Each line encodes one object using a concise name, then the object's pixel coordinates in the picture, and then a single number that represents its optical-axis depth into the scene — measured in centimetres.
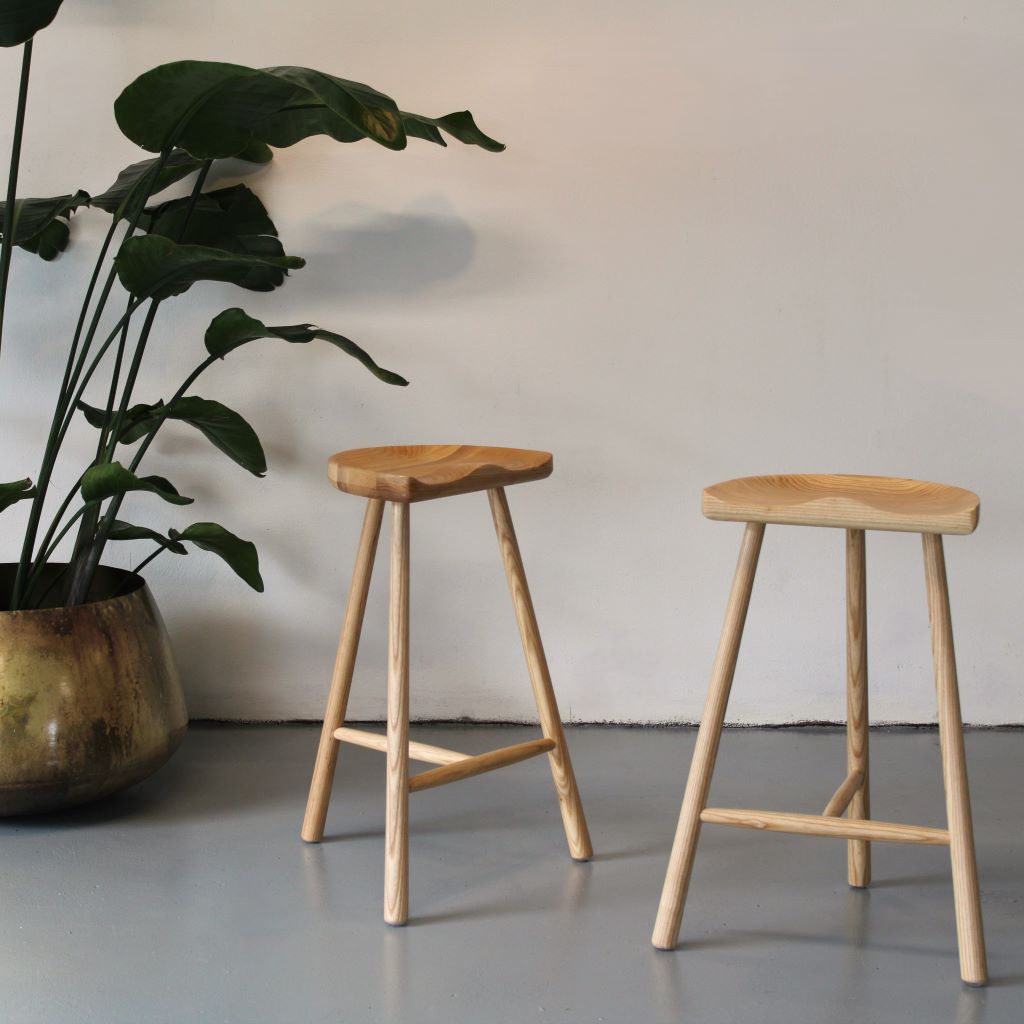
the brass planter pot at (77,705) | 206
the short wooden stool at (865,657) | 160
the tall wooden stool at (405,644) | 181
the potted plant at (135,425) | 186
